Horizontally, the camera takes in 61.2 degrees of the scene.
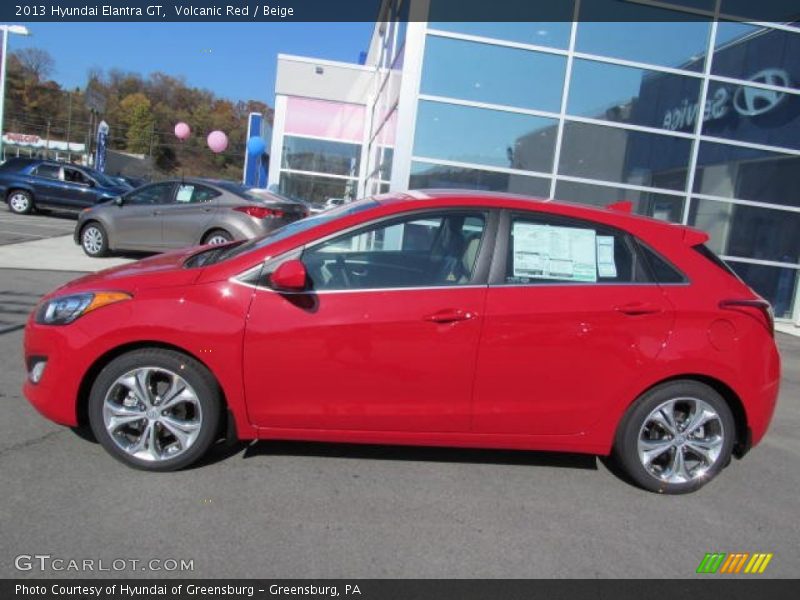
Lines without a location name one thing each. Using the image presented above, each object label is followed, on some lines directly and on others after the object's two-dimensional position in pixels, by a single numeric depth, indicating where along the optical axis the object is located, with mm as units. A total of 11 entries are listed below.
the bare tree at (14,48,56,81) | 94062
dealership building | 10180
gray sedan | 10703
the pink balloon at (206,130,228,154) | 31844
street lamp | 28312
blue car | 19266
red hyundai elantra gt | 3510
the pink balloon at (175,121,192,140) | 35400
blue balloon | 22844
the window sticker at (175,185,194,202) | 11172
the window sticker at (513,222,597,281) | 3736
